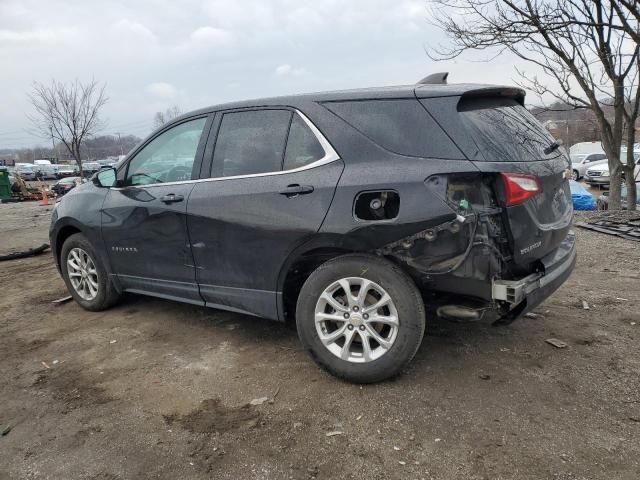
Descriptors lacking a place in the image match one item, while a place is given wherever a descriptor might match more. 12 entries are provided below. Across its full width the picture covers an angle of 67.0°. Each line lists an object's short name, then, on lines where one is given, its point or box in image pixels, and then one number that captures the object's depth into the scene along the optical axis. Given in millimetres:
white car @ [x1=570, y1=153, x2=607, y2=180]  30941
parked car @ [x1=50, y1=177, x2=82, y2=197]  28928
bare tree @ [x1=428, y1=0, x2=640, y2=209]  10109
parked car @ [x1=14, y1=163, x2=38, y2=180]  48281
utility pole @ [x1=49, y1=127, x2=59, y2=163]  25797
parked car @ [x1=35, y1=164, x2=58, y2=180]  51531
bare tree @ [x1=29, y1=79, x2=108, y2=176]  24875
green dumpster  25281
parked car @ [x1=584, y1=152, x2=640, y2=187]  24797
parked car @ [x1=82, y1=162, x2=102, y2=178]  52556
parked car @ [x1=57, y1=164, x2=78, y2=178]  53222
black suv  2715
